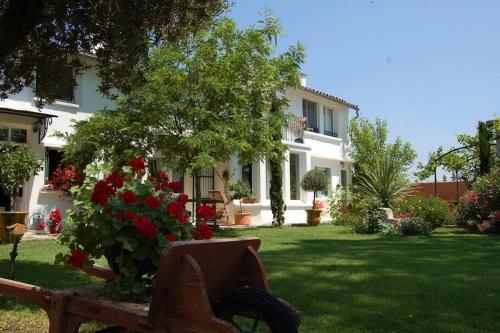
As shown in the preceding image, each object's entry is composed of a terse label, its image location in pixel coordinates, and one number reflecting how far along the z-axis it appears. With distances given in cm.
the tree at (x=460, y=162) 3158
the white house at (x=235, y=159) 1461
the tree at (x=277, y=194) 1947
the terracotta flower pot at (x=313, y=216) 2019
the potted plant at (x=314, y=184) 2023
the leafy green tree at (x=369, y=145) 2741
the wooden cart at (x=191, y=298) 273
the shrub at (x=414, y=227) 1466
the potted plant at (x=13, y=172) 1209
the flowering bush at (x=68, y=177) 818
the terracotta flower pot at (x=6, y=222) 1198
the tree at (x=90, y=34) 561
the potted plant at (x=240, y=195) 1878
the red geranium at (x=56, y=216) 458
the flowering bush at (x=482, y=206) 1516
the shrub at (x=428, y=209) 1588
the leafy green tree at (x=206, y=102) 1296
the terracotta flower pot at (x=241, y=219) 1964
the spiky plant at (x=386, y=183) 1931
